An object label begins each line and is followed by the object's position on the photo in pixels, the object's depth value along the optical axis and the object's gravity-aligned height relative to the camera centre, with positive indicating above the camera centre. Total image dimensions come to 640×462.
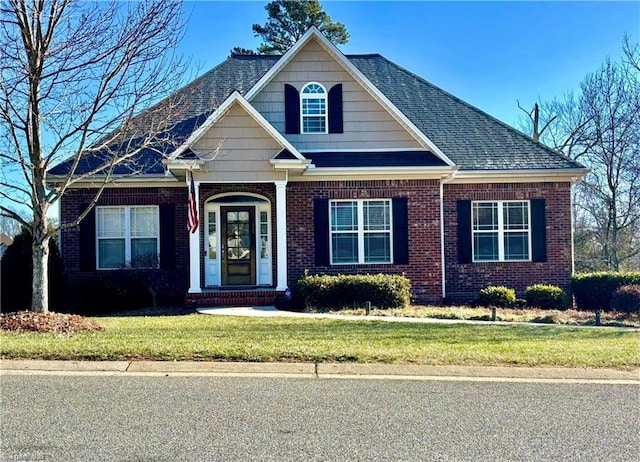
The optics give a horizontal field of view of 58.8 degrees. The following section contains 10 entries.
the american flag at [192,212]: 13.13 +0.81
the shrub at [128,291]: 14.07 -1.10
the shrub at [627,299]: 13.50 -1.42
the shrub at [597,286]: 14.83 -1.23
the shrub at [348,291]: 13.11 -1.09
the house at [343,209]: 15.01 +0.97
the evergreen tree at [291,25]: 34.62 +13.72
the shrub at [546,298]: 14.75 -1.47
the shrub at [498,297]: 14.56 -1.41
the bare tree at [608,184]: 26.31 +2.82
